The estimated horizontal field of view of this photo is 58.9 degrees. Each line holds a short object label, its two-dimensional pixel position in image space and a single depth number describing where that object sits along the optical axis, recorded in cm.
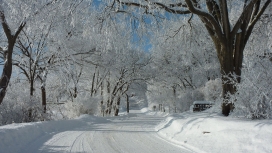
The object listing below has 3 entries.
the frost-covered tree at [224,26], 811
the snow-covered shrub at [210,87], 2278
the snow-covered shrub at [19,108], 1166
